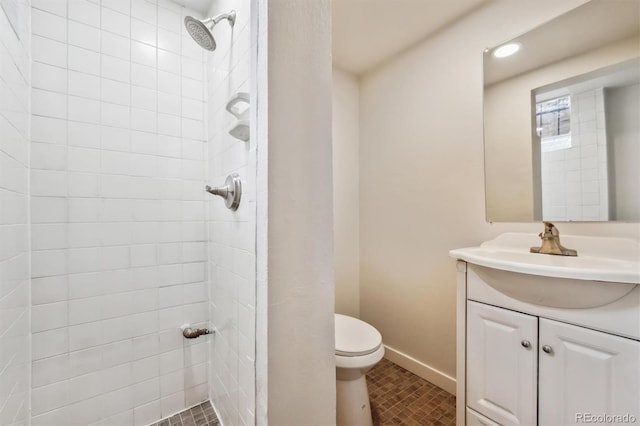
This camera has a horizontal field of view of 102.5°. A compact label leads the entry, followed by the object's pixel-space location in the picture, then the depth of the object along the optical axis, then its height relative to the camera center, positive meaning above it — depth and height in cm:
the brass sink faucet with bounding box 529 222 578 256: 108 -13
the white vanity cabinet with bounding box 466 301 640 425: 74 -53
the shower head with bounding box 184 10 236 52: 97 +73
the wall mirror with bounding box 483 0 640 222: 100 +41
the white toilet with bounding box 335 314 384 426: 114 -74
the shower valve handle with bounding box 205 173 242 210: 93 +9
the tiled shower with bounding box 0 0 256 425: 88 -1
